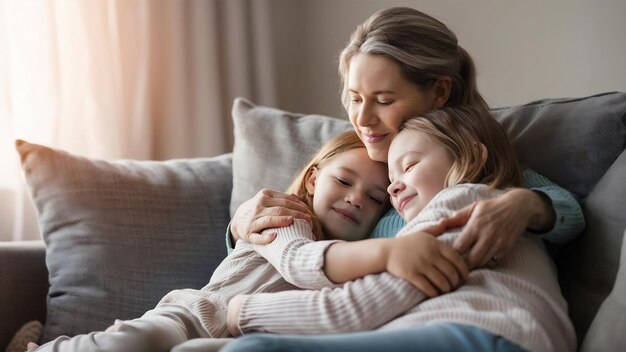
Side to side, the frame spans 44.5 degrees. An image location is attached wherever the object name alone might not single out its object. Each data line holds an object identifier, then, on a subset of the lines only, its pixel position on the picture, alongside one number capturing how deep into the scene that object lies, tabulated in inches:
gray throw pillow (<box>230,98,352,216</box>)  75.9
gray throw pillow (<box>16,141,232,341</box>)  69.7
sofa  60.9
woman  54.8
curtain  91.8
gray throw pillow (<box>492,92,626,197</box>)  60.7
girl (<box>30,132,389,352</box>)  51.1
